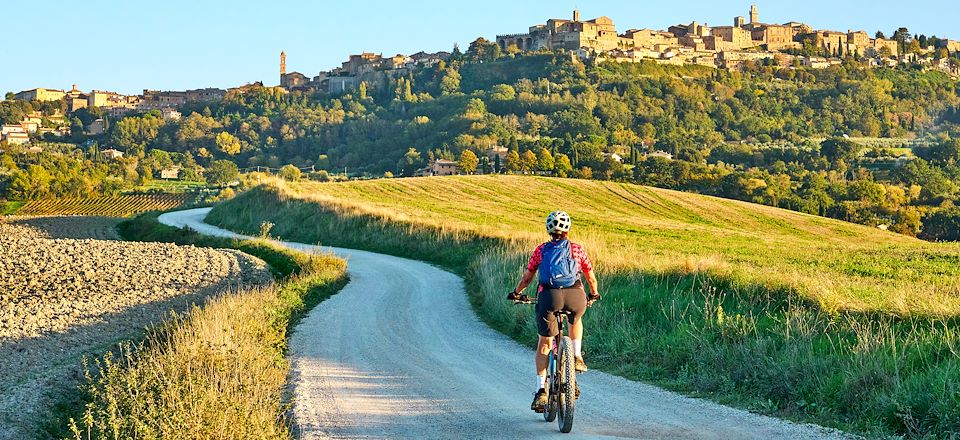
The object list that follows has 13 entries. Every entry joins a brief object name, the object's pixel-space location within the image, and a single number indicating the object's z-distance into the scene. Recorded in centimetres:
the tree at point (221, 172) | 11780
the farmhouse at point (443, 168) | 10344
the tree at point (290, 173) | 10144
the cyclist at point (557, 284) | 941
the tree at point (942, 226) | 6406
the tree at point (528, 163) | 9850
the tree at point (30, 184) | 8988
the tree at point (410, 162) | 11284
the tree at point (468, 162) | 10144
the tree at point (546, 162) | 9856
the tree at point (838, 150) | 10831
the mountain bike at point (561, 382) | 927
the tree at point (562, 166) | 9630
